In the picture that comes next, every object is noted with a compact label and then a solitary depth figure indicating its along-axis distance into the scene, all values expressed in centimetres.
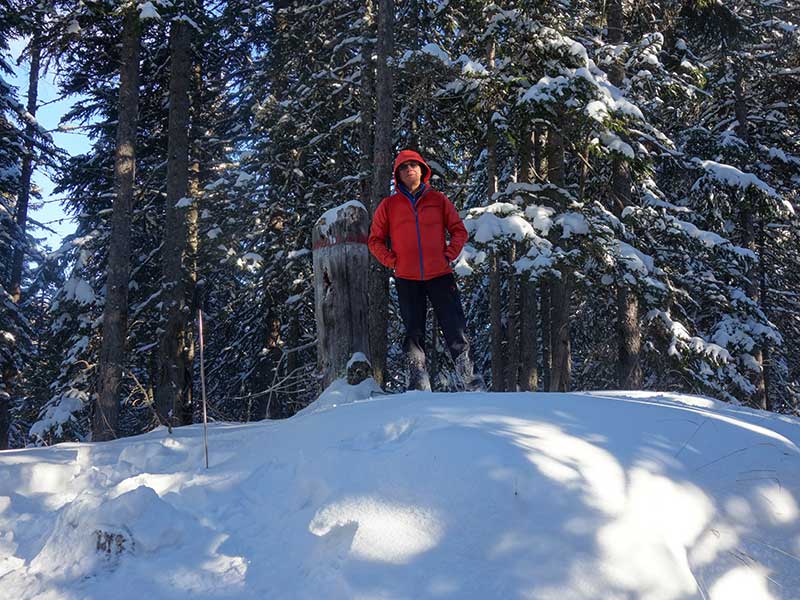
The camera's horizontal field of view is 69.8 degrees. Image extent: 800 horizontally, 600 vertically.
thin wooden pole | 343
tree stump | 503
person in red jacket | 515
